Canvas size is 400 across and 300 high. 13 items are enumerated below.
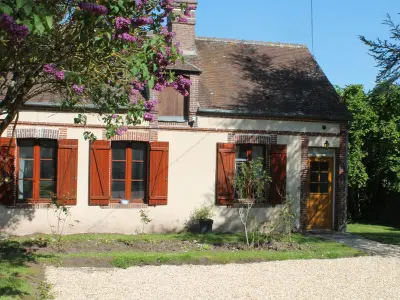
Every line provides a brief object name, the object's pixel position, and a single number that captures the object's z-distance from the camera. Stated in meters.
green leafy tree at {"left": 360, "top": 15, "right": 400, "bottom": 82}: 12.91
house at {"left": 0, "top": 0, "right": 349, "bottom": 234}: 12.67
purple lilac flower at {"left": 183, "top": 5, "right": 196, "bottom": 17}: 7.47
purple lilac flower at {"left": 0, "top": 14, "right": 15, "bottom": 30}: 4.49
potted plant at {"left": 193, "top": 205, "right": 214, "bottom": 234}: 13.43
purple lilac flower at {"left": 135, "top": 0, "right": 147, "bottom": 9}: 6.22
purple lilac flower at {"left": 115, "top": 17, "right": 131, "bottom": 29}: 6.01
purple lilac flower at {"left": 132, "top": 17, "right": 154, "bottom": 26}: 6.26
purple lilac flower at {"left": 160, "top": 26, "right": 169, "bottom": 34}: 7.31
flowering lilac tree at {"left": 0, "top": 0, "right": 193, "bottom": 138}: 5.78
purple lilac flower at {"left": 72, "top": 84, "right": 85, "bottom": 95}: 7.29
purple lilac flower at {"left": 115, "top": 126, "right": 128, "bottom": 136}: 8.40
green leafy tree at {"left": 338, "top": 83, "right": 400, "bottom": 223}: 19.48
